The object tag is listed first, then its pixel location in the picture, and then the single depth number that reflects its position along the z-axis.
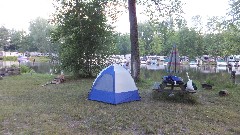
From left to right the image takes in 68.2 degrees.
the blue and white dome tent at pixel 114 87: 6.25
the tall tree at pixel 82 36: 10.86
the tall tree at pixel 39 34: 43.28
